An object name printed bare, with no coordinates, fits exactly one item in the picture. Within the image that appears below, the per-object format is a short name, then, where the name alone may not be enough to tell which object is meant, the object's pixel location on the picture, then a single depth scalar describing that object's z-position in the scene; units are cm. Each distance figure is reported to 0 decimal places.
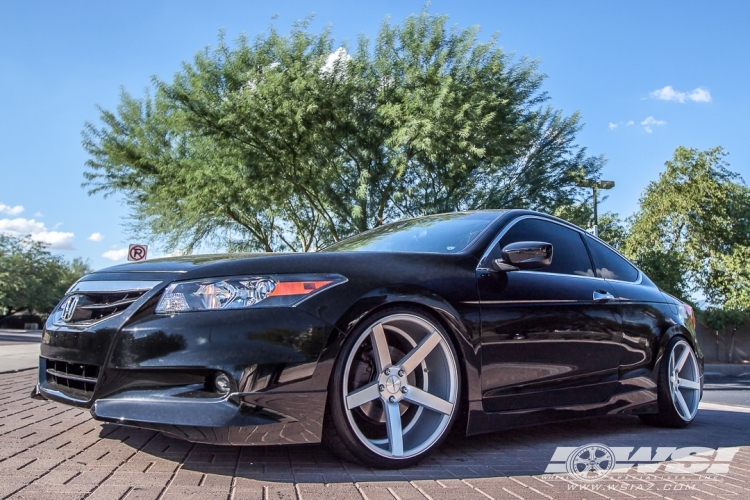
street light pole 1911
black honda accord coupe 298
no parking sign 1462
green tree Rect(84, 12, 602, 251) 1697
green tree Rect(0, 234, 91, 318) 4884
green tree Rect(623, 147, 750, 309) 2878
